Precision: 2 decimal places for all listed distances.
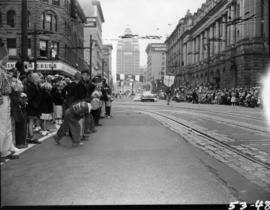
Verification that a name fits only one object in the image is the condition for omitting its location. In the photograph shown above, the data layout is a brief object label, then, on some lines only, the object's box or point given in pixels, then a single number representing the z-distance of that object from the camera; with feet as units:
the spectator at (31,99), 26.83
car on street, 136.87
